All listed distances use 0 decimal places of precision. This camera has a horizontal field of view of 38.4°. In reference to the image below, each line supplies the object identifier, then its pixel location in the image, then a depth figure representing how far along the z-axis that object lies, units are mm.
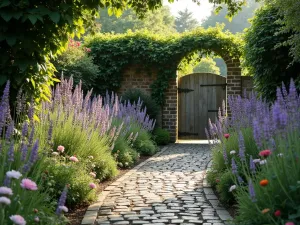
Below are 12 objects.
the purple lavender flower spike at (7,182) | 2425
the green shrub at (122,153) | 7789
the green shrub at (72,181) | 4469
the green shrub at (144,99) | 13039
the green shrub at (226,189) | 4840
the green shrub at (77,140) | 5543
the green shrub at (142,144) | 9680
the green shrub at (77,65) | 11938
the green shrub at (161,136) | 12828
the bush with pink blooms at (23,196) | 2344
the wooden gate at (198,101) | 14484
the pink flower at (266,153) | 3076
